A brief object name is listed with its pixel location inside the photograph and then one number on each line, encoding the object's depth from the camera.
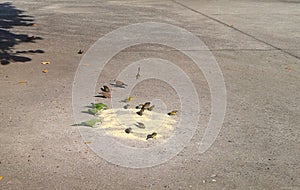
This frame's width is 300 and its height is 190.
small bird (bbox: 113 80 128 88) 6.45
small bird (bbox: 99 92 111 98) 5.95
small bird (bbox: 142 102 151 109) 5.48
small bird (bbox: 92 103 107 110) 5.44
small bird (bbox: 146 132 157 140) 4.76
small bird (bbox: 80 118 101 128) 5.01
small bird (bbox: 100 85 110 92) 6.11
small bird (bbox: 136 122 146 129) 4.98
